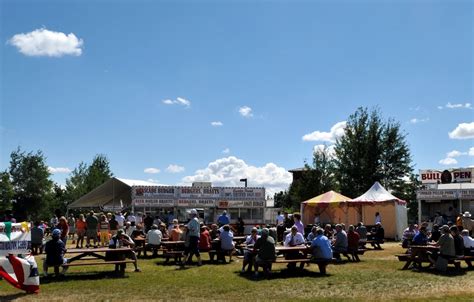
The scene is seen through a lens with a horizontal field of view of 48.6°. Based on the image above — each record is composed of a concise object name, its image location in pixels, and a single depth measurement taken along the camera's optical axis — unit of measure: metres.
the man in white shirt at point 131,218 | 22.14
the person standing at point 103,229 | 20.03
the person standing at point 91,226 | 20.20
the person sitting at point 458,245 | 13.32
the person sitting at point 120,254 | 12.76
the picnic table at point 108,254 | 12.08
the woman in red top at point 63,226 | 17.64
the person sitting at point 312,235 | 14.66
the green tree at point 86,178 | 56.49
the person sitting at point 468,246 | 13.74
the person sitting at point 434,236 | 16.04
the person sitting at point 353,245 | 15.67
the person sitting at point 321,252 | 12.58
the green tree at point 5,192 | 43.47
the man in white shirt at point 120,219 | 21.60
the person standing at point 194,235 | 14.12
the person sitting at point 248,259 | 12.93
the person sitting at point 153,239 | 16.17
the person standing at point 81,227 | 21.23
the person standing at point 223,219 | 21.58
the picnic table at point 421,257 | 13.28
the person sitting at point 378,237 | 20.07
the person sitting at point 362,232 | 19.08
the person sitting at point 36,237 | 17.53
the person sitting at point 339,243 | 15.46
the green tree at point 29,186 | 47.72
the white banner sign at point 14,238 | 9.60
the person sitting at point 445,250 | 12.89
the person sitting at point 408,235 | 17.66
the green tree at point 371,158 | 41.44
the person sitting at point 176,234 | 16.70
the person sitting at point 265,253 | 12.20
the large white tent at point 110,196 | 28.86
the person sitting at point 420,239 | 14.27
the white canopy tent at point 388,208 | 25.23
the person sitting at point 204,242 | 15.21
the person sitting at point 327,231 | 15.83
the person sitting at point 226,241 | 15.06
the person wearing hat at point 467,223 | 19.09
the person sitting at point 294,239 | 14.07
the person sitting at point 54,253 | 11.66
